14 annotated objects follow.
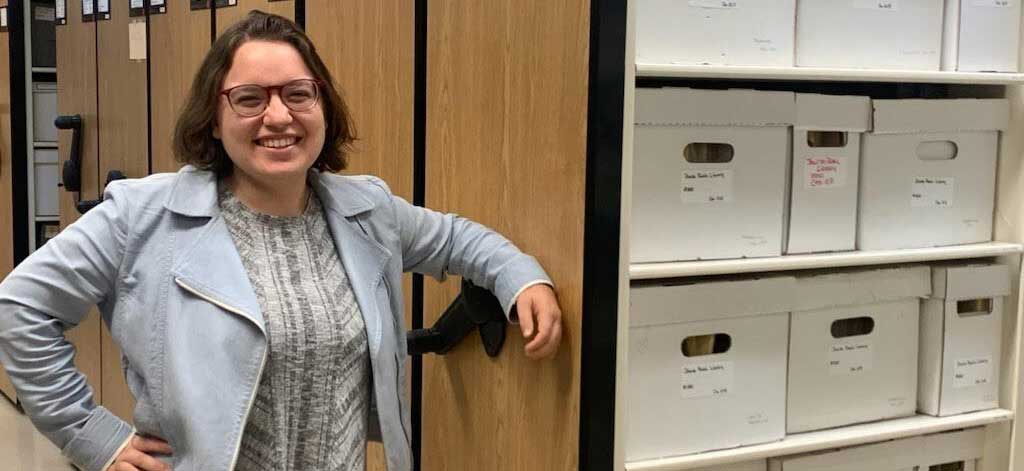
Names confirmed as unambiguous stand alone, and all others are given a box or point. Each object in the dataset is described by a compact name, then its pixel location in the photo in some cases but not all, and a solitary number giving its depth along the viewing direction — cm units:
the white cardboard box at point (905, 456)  213
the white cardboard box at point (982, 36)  220
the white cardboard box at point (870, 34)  203
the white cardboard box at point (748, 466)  205
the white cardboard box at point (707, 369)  191
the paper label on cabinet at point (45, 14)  461
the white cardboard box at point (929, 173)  215
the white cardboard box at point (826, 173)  204
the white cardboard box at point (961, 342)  224
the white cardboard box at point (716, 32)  185
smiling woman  154
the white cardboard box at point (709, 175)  189
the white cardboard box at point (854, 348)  210
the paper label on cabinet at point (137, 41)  344
